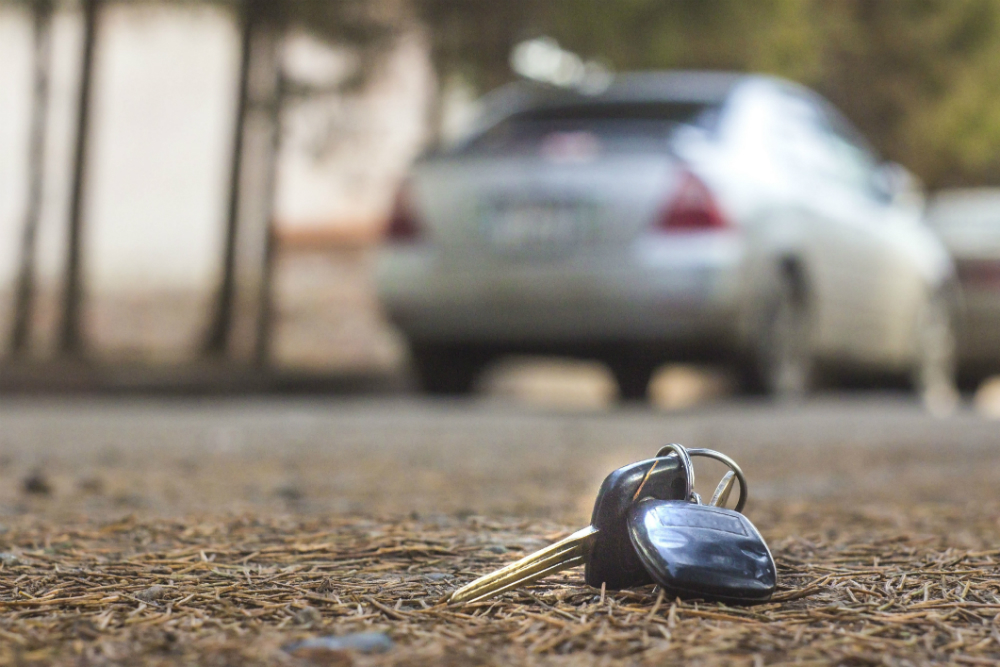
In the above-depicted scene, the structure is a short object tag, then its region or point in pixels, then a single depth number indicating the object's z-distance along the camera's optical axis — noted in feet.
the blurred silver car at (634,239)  54.49
